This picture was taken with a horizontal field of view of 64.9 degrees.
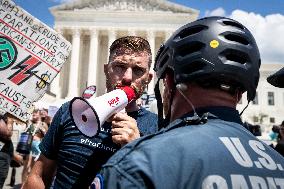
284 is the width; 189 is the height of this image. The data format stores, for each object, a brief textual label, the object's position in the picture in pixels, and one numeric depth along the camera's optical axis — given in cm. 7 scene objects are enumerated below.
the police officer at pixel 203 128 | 68
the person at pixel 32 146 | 521
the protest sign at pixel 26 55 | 177
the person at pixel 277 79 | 158
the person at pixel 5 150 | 300
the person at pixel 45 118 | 605
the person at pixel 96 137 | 125
